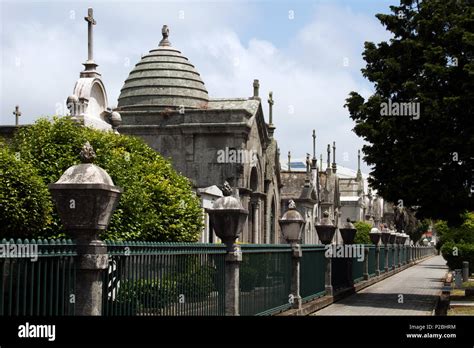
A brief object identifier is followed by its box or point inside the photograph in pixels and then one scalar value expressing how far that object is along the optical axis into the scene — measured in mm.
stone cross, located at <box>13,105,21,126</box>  51969
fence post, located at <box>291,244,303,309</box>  18781
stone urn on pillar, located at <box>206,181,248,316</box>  13734
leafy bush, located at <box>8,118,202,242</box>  17297
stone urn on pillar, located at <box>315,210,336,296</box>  23875
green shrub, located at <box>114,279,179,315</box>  9797
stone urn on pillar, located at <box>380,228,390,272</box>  41750
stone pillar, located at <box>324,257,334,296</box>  23578
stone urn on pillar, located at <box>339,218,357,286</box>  27094
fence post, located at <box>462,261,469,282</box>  33991
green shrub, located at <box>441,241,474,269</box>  36125
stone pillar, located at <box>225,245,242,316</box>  13736
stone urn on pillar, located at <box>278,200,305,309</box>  18906
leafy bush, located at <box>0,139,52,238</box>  14266
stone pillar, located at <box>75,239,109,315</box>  8414
